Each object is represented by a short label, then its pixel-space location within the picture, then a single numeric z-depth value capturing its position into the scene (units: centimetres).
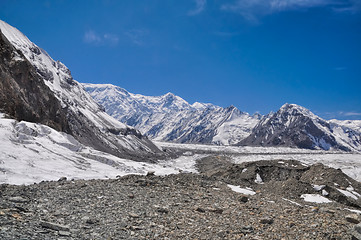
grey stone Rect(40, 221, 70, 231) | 930
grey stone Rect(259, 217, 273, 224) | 1158
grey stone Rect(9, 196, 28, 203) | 1180
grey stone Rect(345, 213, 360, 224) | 1235
